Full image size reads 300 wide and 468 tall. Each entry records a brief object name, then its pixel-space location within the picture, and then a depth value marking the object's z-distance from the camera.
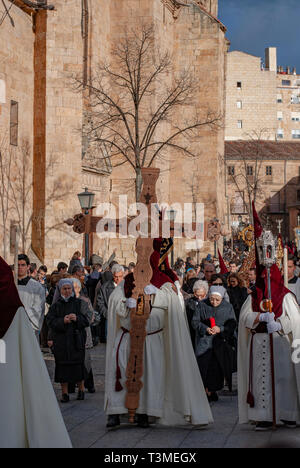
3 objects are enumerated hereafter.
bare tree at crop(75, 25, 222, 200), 28.86
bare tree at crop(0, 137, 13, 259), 24.27
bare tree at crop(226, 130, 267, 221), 71.95
